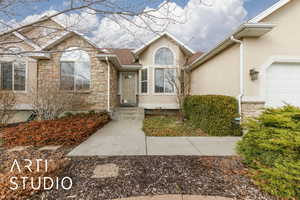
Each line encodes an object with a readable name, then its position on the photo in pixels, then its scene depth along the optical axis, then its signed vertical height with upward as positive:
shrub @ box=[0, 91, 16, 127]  6.25 -0.22
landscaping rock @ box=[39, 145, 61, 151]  4.09 -1.39
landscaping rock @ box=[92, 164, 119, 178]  2.66 -1.39
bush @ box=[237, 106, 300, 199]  2.11 -0.86
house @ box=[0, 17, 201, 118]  8.22 +1.54
